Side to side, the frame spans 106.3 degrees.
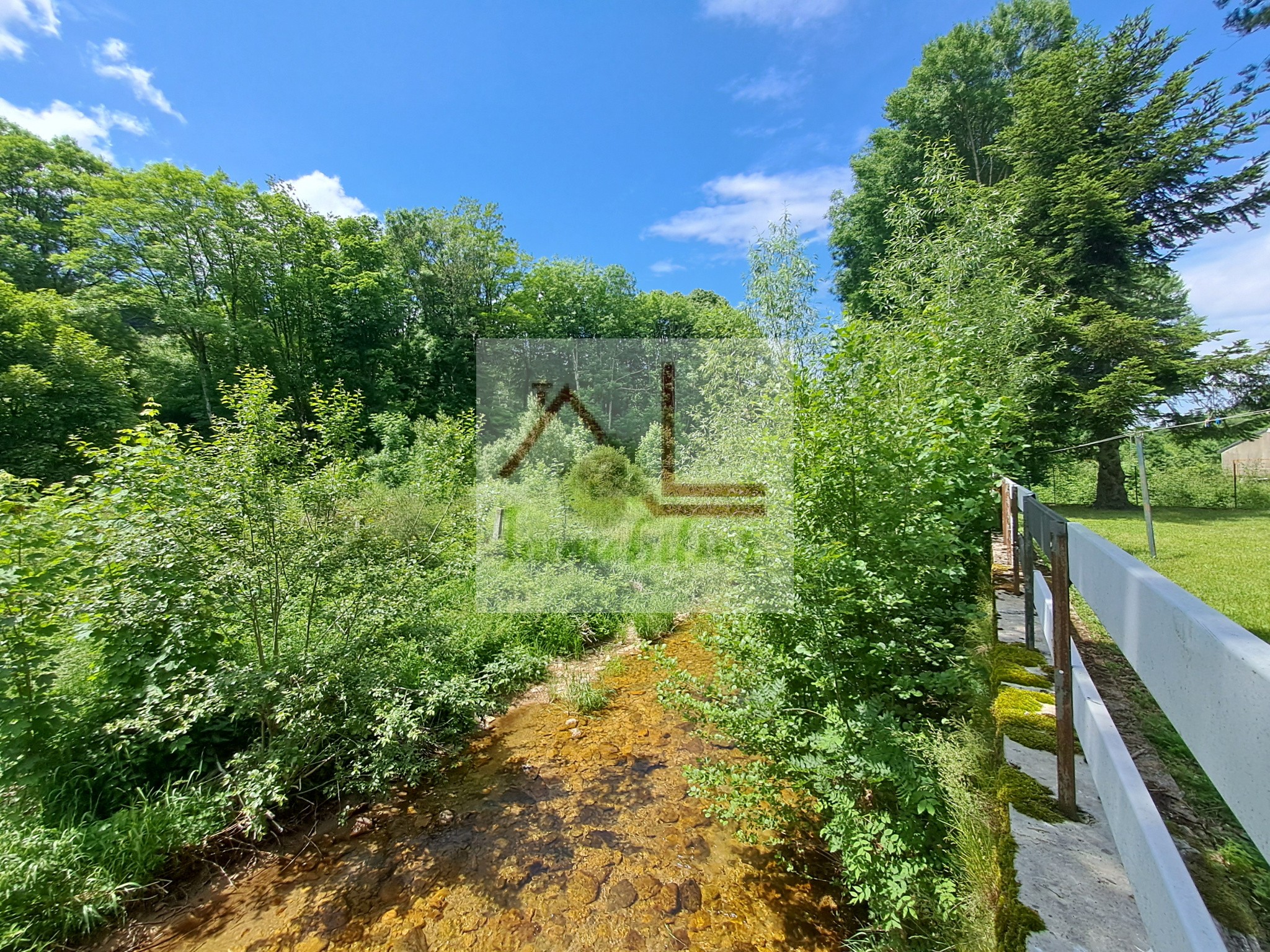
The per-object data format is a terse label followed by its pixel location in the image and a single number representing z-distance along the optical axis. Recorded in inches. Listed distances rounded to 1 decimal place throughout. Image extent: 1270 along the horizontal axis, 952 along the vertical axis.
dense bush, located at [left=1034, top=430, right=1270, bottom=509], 336.2
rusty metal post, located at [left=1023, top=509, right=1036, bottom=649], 81.0
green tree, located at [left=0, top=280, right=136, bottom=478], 342.6
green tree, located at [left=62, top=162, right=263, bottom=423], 544.1
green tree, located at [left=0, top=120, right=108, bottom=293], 549.3
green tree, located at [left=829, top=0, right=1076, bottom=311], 564.4
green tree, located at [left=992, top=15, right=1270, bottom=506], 359.9
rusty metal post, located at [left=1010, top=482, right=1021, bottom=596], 125.2
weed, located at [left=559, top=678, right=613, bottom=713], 170.6
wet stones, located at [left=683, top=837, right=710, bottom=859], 109.0
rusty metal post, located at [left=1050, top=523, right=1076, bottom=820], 48.5
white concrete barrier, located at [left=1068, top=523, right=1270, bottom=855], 14.5
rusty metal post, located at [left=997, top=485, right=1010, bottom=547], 163.9
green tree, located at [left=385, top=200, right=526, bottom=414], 714.8
